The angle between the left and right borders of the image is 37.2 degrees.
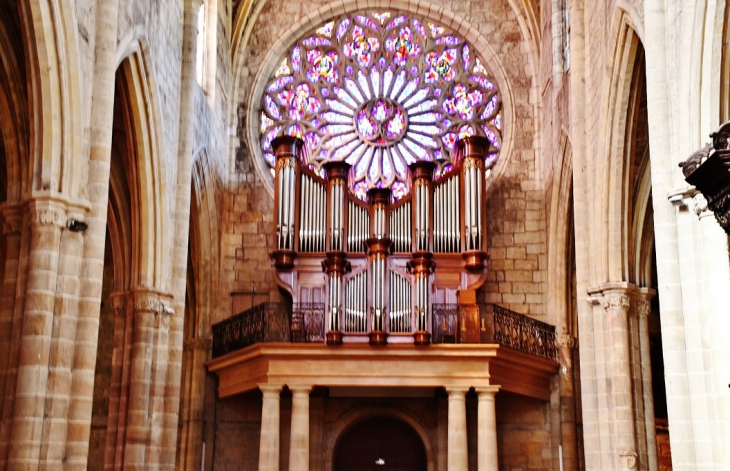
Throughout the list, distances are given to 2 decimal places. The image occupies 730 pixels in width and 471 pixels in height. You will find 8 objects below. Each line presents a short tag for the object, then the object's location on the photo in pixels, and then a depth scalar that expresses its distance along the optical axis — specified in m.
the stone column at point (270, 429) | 18.70
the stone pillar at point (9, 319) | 11.62
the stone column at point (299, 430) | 18.73
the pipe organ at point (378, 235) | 20.00
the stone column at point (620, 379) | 15.72
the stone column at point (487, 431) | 18.69
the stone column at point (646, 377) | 16.05
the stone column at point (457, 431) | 18.69
